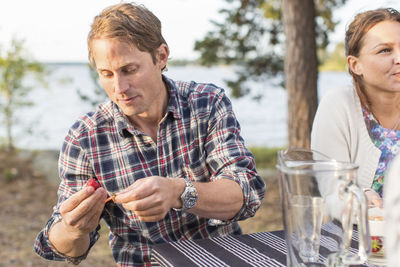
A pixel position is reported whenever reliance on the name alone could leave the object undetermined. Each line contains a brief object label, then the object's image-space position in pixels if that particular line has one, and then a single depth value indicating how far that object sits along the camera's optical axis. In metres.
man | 1.74
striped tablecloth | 1.30
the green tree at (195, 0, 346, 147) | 6.11
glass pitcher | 0.96
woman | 2.04
